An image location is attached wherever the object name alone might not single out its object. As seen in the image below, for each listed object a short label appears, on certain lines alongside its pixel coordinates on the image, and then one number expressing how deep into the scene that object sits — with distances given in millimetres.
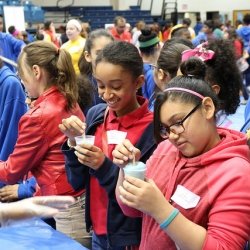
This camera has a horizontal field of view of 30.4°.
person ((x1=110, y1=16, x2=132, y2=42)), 10711
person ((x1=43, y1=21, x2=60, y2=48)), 11900
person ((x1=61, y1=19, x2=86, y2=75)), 6791
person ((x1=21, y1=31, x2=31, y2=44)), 11694
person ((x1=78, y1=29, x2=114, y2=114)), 3607
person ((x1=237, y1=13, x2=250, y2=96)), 11472
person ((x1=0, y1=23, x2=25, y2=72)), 7359
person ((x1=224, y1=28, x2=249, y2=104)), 9033
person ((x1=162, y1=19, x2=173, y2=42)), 14481
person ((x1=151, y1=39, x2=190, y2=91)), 2480
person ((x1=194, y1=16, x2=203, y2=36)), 17550
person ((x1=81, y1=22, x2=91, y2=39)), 9591
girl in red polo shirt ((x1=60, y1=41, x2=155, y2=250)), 1862
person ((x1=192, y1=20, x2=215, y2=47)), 11421
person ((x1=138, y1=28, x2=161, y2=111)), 4387
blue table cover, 1808
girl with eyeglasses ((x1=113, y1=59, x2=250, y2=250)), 1336
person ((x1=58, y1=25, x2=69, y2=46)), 11937
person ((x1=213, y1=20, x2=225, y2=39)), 12033
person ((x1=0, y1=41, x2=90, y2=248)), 2266
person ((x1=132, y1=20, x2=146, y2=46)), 12127
